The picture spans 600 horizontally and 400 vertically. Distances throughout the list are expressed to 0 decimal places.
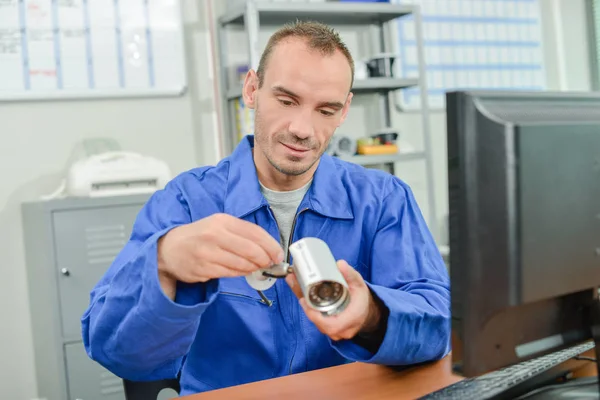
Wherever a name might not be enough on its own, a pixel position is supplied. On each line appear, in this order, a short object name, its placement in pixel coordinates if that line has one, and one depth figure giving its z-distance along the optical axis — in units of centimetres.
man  98
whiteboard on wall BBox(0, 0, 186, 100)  283
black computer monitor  73
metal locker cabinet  246
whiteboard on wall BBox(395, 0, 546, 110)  370
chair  124
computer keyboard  94
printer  256
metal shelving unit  292
